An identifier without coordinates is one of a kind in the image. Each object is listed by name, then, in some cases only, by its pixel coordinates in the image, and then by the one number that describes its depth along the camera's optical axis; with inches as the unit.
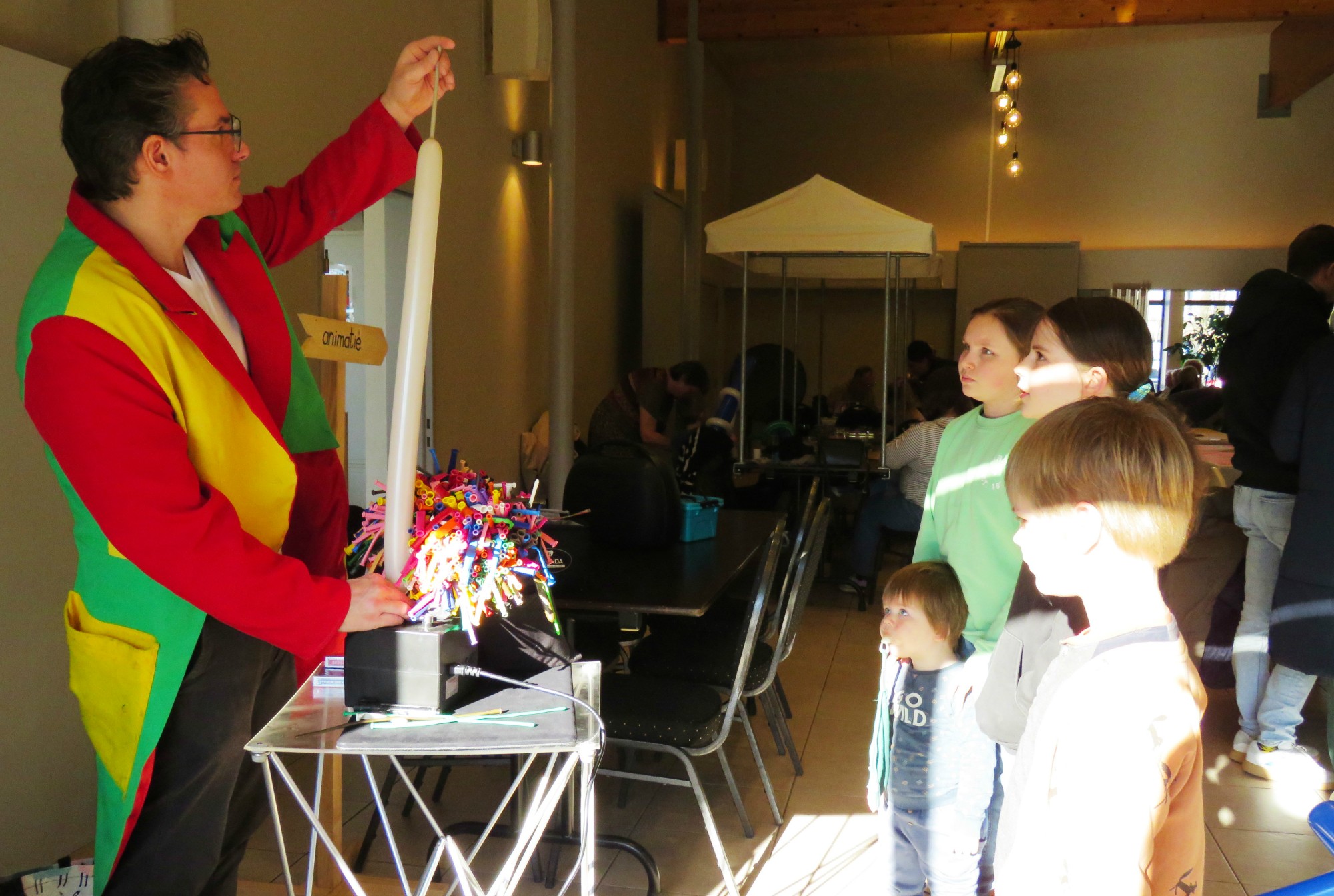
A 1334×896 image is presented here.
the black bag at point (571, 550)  107.7
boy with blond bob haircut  38.9
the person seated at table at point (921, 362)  306.7
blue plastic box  131.3
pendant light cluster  368.8
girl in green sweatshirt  78.8
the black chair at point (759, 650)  116.3
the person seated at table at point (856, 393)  329.1
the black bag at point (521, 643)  53.2
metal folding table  45.9
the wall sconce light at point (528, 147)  233.1
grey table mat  45.6
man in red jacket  47.6
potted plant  429.4
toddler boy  78.6
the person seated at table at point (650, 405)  221.3
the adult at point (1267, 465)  131.0
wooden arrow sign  83.0
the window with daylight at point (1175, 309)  447.8
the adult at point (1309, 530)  117.8
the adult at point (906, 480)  203.3
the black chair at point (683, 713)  97.3
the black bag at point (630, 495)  125.3
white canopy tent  211.3
